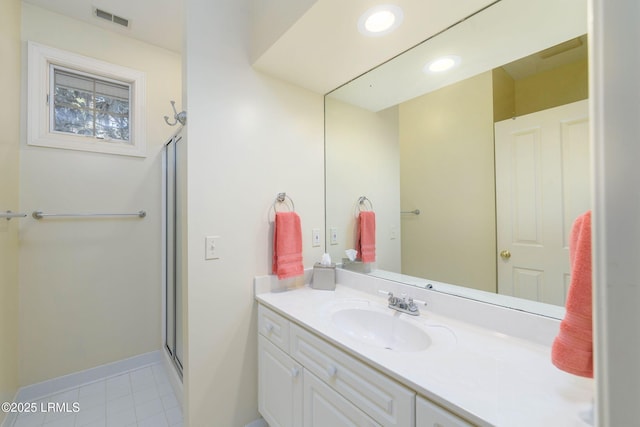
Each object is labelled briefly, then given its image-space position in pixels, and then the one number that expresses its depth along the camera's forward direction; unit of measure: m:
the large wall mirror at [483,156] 0.99
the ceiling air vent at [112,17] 1.89
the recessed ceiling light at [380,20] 1.07
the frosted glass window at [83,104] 1.83
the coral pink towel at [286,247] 1.54
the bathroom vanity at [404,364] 0.67
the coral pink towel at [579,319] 0.60
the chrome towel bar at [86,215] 1.83
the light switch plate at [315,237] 1.77
